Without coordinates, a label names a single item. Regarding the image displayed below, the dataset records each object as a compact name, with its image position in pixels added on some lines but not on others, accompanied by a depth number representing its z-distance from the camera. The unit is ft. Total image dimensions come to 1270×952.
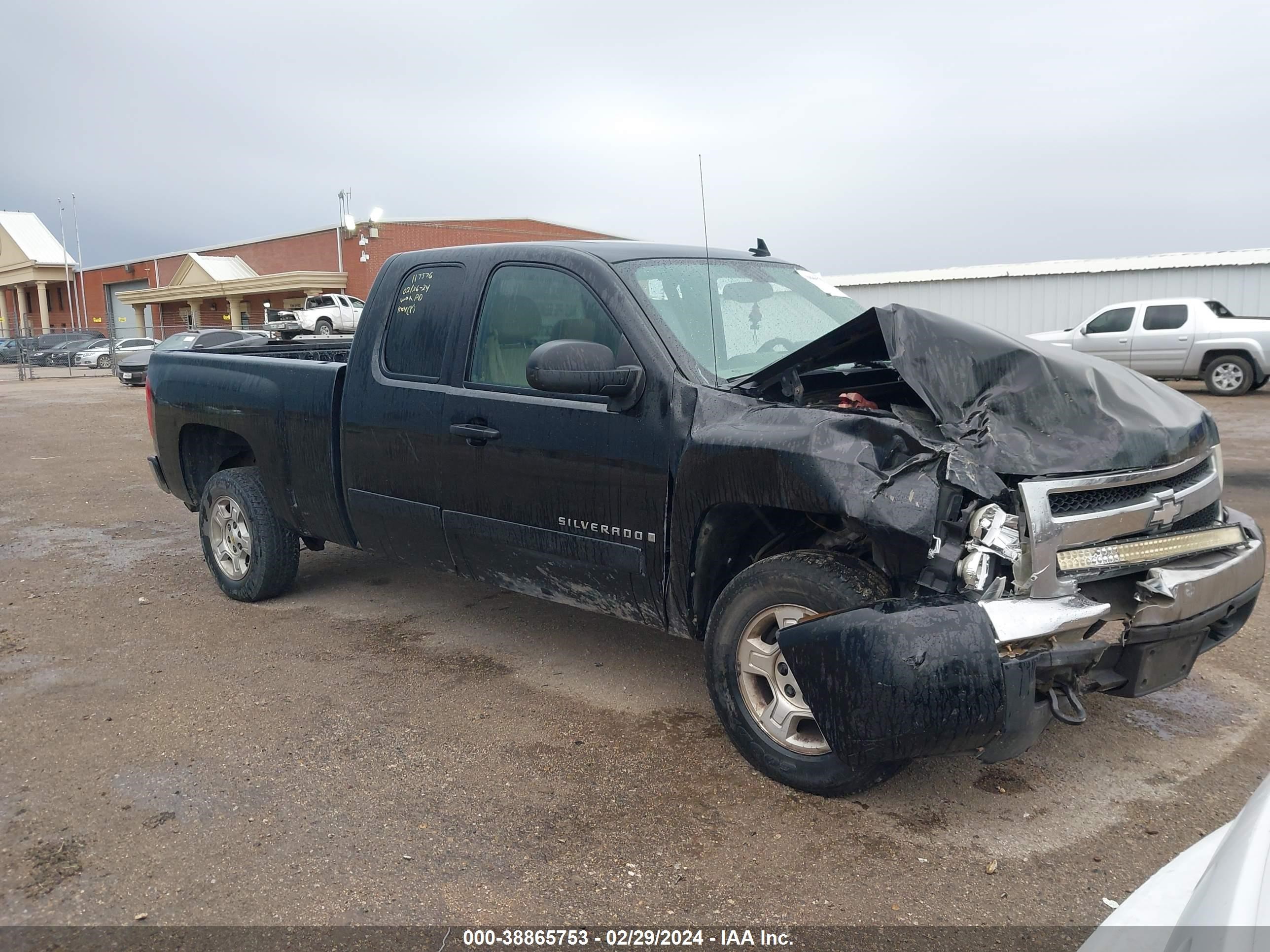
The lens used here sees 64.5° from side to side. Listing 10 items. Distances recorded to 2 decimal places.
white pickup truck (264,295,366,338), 112.78
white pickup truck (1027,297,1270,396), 56.13
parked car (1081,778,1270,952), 4.41
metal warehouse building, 75.25
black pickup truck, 9.81
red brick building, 140.05
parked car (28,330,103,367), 134.31
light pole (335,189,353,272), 143.23
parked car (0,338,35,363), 150.51
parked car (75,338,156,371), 116.57
